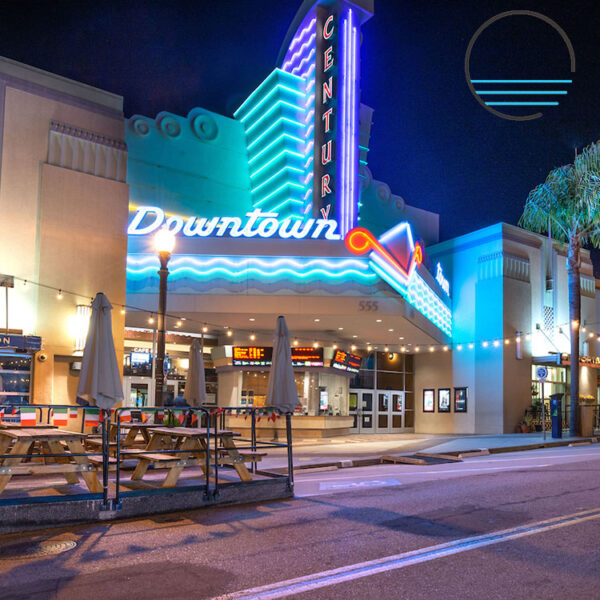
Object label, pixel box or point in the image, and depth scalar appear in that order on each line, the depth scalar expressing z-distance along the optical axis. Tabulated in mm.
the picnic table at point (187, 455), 8953
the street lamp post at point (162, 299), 15320
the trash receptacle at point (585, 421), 26984
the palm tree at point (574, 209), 27938
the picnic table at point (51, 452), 7855
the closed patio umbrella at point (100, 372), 8711
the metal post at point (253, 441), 9908
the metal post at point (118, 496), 7841
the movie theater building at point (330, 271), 21859
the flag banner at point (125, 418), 15523
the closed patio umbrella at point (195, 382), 15007
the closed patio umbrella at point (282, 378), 10648
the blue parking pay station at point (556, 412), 25125
